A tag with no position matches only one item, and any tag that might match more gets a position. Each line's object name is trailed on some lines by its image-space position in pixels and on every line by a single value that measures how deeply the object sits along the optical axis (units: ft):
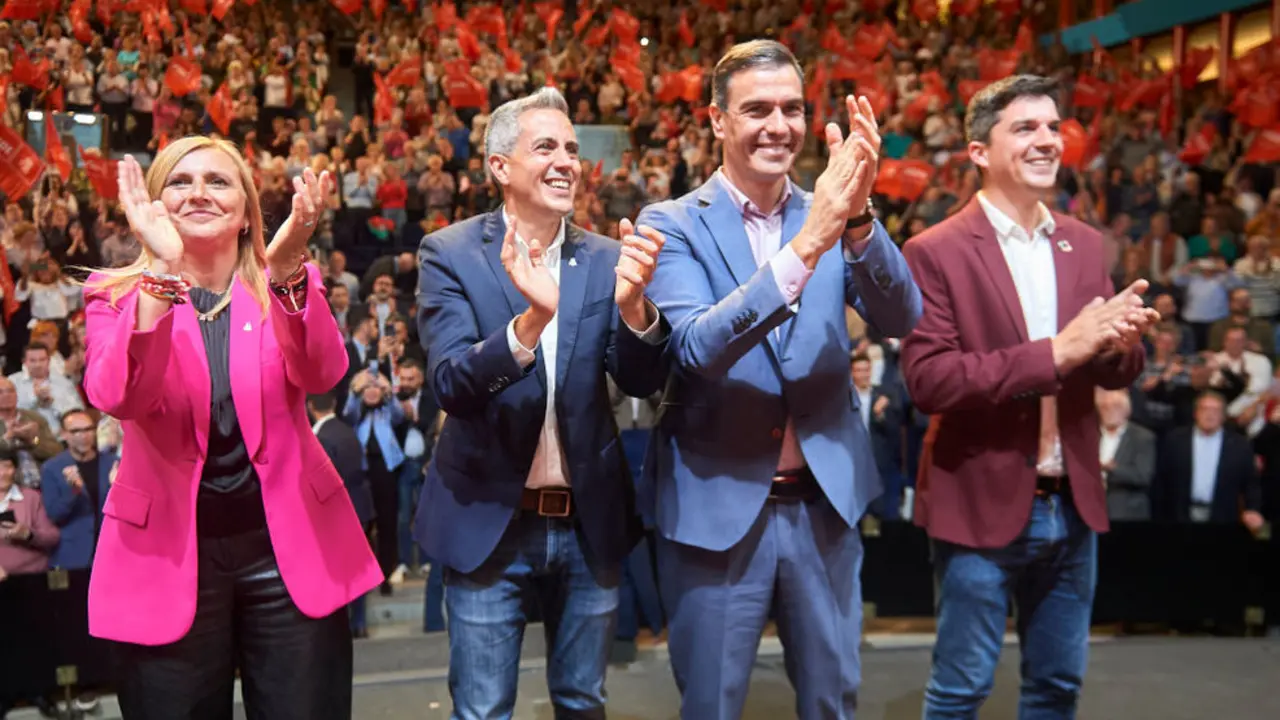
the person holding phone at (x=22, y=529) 13.99
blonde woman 6.40
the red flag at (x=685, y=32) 41.65
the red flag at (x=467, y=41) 36.45
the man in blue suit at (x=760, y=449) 7.07
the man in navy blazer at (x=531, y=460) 7.27
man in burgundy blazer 8.31
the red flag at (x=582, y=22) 39.88
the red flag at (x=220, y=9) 33.14
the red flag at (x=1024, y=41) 40.40
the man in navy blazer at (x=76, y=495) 14.73
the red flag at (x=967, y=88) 37.73
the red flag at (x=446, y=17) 37.47
